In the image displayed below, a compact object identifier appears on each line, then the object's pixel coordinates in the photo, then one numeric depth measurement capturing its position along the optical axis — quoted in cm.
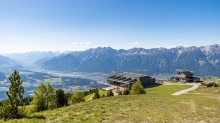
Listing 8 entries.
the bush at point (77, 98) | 6928
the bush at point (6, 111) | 2391
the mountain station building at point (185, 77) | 12606
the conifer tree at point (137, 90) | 6794
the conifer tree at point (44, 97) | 5458
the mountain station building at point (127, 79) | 12687
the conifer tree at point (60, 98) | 6088
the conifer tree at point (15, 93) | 2405
